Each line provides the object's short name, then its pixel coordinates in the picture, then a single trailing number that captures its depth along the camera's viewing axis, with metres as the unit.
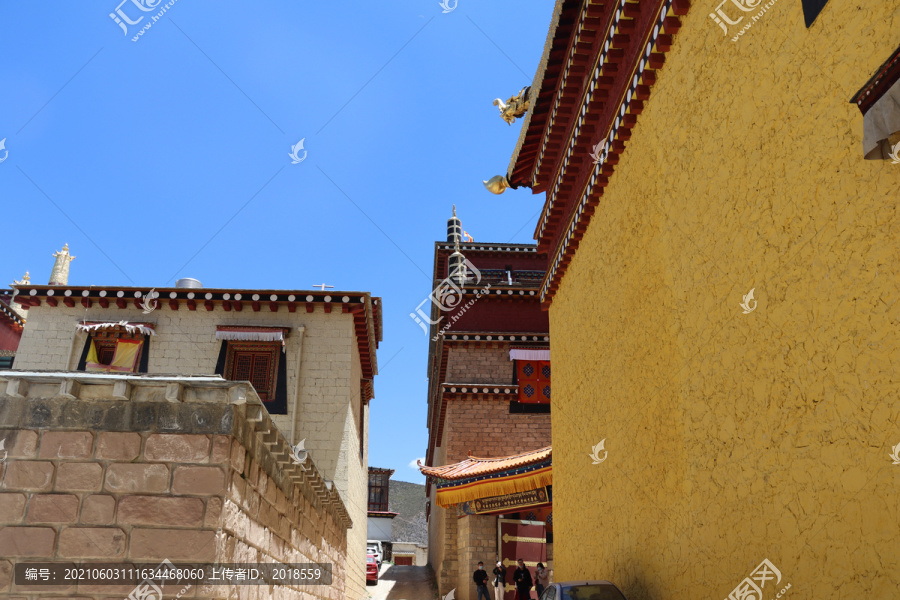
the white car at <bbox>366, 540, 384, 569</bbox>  27.05
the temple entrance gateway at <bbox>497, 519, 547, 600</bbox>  15.38
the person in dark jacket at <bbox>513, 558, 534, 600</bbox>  13.59
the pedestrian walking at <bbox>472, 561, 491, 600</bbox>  14.33
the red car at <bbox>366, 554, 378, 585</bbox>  21.33
